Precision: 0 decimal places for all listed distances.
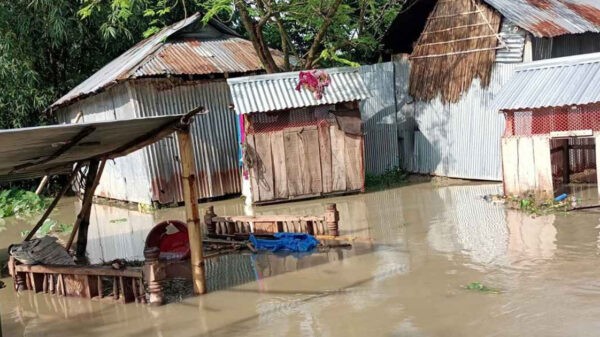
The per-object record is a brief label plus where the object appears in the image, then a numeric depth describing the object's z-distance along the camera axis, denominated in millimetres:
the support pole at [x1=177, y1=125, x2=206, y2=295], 8820
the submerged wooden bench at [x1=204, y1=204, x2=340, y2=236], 11367
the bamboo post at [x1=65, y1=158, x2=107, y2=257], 10810
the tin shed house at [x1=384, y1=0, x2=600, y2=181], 15328
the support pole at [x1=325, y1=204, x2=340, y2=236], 11266
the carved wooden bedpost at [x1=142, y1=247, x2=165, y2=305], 8344
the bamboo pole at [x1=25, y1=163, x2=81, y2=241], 10766
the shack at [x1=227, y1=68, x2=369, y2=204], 15562
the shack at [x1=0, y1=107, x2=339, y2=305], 8250
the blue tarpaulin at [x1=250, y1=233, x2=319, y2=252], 10969
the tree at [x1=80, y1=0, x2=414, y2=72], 15844
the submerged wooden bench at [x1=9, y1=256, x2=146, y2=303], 8727
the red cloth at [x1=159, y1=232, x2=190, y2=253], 11320
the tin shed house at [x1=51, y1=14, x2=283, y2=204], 16500
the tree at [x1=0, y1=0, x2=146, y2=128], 20781
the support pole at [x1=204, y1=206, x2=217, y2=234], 12281
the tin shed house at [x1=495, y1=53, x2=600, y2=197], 12039
